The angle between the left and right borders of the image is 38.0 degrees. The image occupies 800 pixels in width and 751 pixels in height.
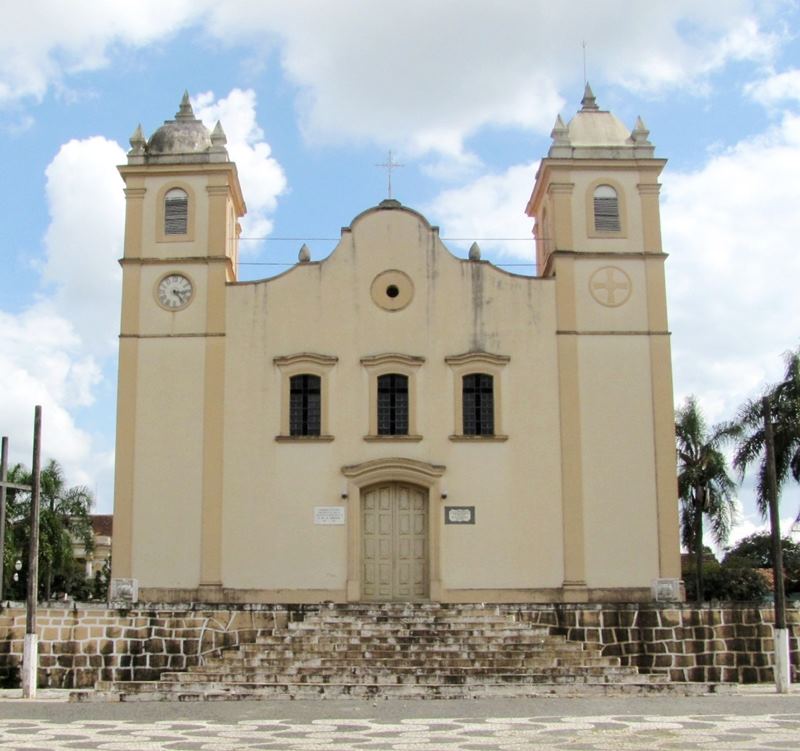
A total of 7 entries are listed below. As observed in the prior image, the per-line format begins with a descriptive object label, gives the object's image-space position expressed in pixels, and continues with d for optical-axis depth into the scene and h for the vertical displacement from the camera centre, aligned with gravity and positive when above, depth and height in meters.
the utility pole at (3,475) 18.51 +1.69
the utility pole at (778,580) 18.27 -0.09
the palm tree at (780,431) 27.95 +3.43
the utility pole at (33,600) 17.33 -0.30
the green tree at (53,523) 37.41 +1.92
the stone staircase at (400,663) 16.83 -1.33
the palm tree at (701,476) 33.56 +2.82
